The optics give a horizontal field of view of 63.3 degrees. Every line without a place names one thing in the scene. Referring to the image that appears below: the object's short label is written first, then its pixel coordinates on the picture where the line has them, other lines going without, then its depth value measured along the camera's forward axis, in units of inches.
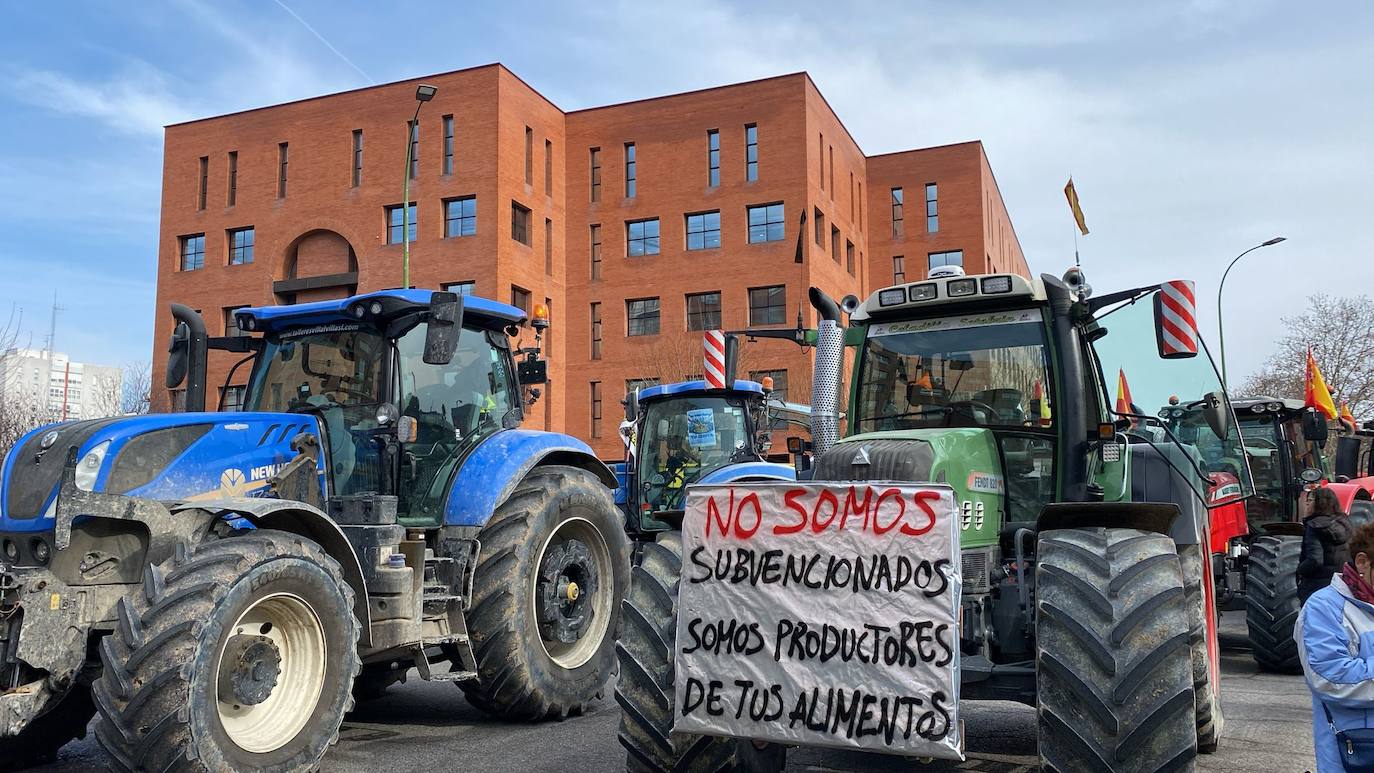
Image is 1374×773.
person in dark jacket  349.7
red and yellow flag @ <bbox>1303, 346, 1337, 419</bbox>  470.9
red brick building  1533.0
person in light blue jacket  155.3
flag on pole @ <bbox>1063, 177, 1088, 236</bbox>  351.6
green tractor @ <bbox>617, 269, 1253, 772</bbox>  169.6
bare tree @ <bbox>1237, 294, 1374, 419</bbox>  1521.9
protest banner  165.9
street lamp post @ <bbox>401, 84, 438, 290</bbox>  630.9
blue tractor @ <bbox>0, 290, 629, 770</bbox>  198.4
